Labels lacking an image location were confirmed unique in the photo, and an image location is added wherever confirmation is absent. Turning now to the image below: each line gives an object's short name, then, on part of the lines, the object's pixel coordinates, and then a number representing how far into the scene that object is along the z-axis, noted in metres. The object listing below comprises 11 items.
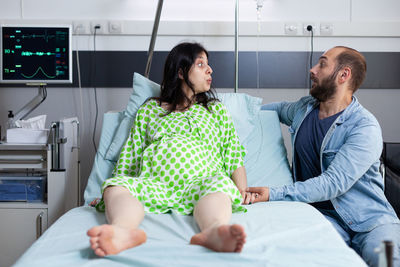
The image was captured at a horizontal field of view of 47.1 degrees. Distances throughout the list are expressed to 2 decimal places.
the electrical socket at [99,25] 2.87
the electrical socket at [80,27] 2.87
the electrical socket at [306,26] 2.90
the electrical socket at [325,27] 2.90
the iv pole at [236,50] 2.52
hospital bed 1.09
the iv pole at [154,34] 2.34
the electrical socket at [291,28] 2.89
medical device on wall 2.37
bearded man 1.72
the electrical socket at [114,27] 2.86
